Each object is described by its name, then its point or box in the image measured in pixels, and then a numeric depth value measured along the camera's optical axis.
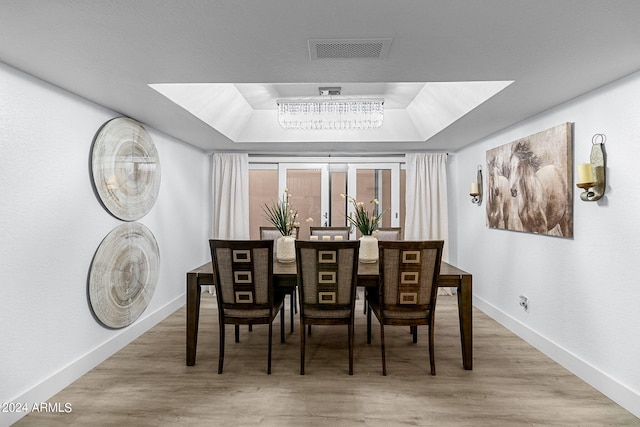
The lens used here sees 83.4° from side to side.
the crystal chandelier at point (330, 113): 3.75
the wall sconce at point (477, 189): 4.43
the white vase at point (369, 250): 3.42
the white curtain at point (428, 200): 5.29
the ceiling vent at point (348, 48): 1.84
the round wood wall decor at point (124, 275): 2.93
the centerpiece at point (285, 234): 3.40
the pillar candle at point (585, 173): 2.45
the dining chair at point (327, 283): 2.68
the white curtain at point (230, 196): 5.30
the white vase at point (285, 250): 3.40
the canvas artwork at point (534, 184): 2.88
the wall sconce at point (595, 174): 2.46
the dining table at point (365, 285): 2.83
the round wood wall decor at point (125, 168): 2.95
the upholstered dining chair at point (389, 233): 4.16
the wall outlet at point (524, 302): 3.46
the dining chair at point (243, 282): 2.71
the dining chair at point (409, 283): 2.69
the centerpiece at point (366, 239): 3.43
